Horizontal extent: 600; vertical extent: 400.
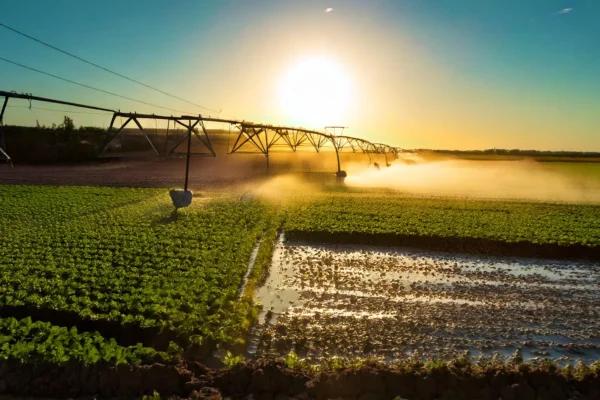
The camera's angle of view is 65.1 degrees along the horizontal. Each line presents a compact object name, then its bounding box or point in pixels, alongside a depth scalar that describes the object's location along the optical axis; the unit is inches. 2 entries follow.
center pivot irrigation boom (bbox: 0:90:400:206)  538.3
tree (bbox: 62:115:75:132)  2978.3
